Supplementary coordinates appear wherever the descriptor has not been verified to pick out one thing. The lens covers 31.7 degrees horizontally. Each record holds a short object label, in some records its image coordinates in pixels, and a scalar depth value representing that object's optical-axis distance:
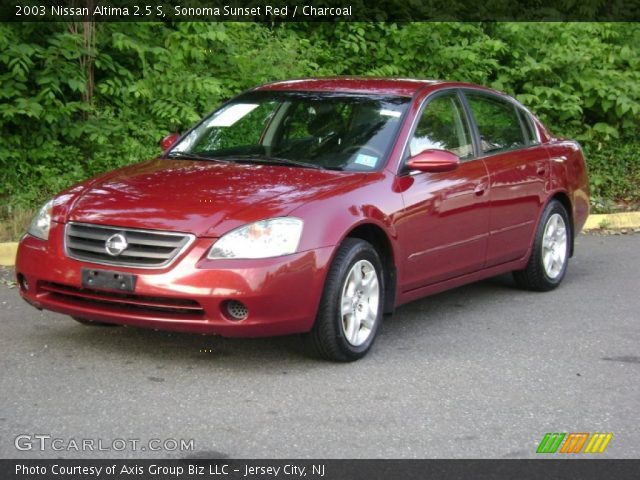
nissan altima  5.89
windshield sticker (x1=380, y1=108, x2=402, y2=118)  7.16
